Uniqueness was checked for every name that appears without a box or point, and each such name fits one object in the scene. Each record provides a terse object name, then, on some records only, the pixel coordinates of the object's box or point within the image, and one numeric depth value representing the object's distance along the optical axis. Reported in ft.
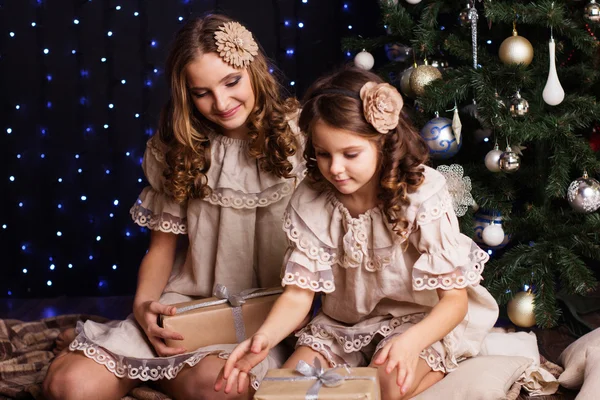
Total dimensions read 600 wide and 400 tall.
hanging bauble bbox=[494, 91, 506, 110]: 8.05
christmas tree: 8.05
